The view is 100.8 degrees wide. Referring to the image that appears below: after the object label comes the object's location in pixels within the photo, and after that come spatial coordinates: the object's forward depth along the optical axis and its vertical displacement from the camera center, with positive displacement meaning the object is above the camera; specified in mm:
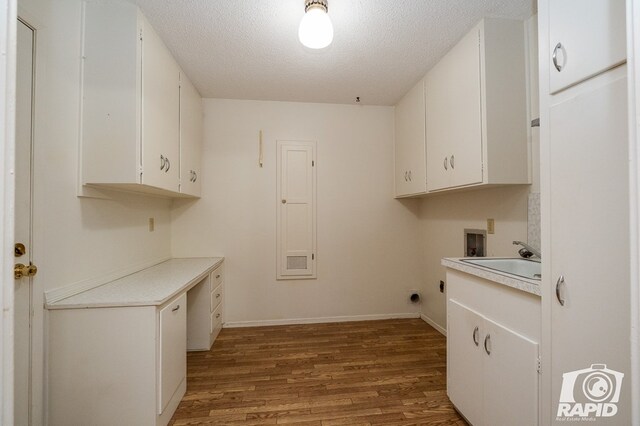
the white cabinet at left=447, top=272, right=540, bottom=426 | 1110 -670
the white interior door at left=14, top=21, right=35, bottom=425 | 1234 -6
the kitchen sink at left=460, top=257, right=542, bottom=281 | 1646 -303
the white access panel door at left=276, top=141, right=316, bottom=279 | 2979 +63
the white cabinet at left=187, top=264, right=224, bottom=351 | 2396 -921
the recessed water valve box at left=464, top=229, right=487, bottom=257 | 2195 -235
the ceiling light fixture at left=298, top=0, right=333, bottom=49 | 1502 +1099
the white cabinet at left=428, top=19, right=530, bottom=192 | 1718 +734
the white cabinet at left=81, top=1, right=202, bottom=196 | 1555 +719
